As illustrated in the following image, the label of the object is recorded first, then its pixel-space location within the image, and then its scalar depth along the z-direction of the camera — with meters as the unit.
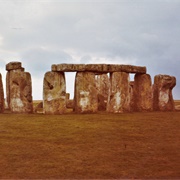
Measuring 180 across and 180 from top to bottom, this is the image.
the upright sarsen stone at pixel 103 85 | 20.83
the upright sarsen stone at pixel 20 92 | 15.05
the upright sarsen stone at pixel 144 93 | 17.02
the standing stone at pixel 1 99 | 15.41
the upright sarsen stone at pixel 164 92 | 17.52
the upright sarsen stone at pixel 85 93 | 14.99
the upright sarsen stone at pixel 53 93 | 14.83
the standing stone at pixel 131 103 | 17.64
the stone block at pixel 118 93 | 15.27
